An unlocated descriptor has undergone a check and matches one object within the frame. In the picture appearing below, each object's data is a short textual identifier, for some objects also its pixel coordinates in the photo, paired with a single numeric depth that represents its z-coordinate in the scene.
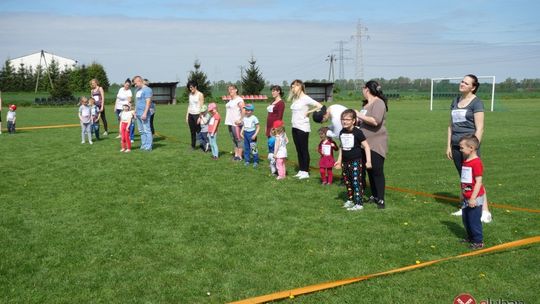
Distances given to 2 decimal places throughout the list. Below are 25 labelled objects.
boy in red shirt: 6.05
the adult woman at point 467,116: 7.16
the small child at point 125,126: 13.81
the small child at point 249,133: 11.65
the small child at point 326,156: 9.70
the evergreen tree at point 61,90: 49.81
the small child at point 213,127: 12.78
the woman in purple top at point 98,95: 16.70
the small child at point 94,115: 16.05
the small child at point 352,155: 7.75
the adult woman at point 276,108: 10.79
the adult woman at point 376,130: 7.86
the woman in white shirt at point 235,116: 12.28
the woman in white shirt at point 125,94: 15.58
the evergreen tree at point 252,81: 61.31
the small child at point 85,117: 15.06
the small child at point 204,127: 13.43
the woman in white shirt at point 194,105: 13.45
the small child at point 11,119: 19.27
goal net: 43.53
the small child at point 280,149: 10.34
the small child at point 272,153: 10.75
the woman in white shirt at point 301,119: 10.13
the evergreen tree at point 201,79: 60.51
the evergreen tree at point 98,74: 67.50
